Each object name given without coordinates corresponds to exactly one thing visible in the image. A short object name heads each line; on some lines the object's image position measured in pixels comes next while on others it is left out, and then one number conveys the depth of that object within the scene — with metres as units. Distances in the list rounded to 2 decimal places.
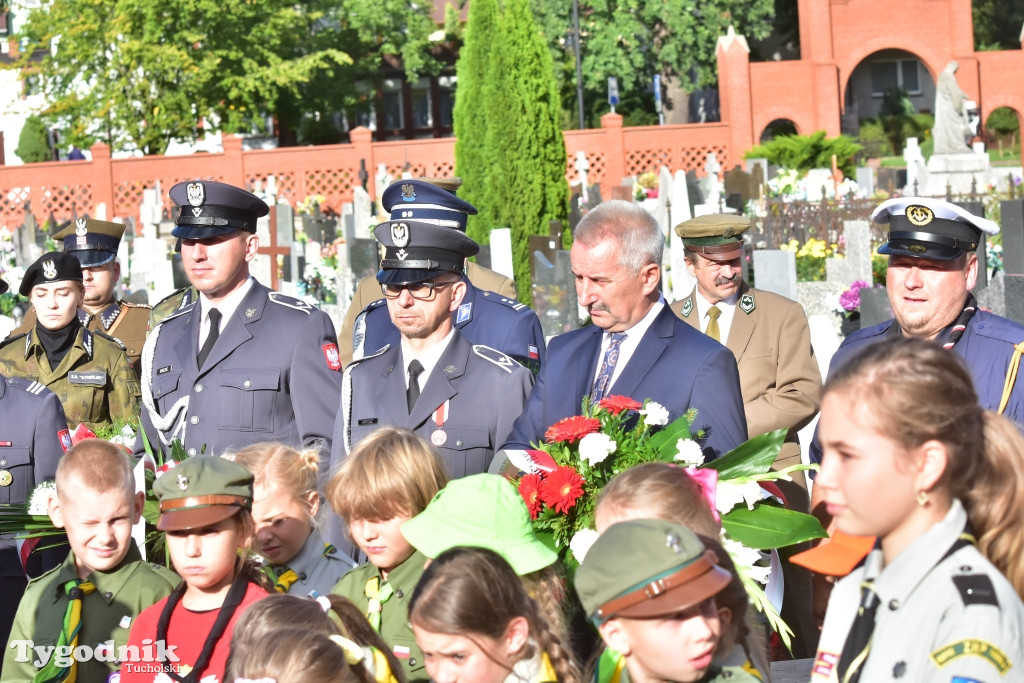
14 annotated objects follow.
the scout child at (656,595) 2.56
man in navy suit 4.18
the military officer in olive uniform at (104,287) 7.84
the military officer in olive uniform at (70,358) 6.41
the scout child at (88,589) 3.97
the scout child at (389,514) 3.74
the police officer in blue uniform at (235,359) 5.17
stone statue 28.61
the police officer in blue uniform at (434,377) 4.67
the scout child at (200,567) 3.57
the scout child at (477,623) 2.94
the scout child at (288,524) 4.26
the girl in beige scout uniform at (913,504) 2.34
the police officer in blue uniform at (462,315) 5.50
